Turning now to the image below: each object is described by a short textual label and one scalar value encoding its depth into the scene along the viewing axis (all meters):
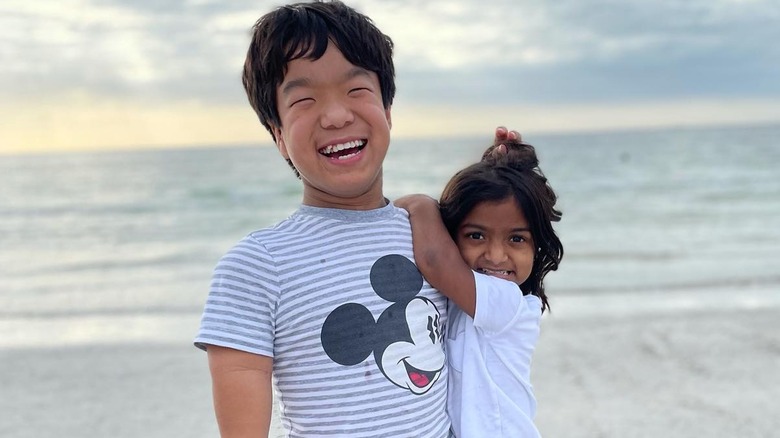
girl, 1.82
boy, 1.53
